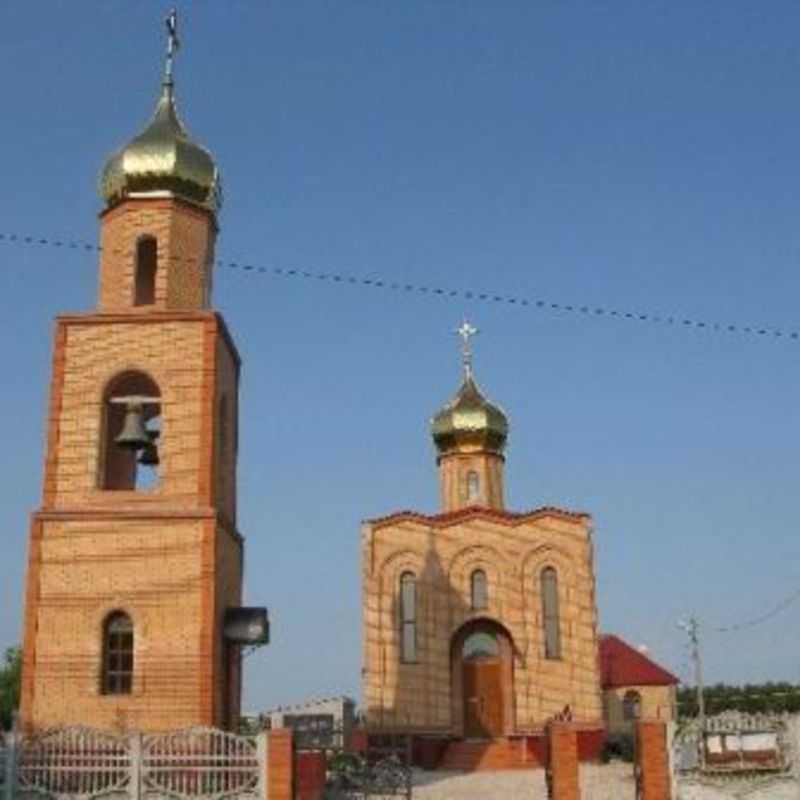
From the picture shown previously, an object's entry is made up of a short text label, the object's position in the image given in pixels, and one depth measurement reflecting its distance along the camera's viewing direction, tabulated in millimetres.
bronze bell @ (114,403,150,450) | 17609
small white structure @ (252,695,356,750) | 18714
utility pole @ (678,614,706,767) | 37788
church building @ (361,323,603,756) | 27094
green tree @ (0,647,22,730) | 51344
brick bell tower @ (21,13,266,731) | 17219
